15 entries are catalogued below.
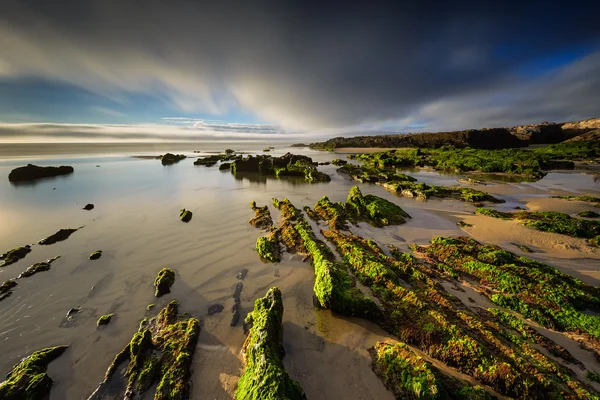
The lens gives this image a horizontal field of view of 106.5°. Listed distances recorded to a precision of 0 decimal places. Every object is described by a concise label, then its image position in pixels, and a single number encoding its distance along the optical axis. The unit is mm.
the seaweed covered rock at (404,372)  3486
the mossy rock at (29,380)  3711
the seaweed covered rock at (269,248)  8125
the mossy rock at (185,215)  11870
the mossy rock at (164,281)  6369
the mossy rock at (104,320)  5343
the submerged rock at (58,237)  9337
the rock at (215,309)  5701
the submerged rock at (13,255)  7887
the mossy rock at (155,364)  3887
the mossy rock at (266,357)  3354
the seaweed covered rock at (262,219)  10991
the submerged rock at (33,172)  23125
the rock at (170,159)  39822
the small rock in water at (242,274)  7051
